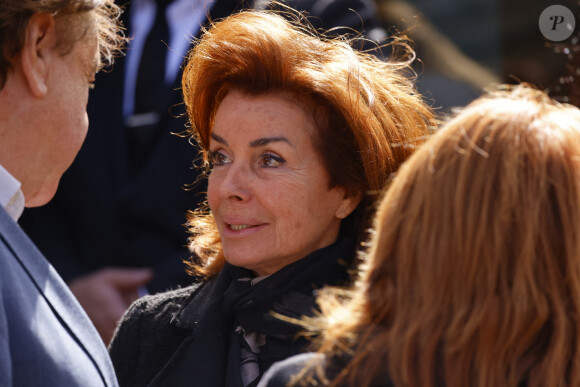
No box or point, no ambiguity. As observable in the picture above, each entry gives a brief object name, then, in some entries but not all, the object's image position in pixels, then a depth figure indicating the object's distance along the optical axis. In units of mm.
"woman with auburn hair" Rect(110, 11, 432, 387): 4465
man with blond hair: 4223
